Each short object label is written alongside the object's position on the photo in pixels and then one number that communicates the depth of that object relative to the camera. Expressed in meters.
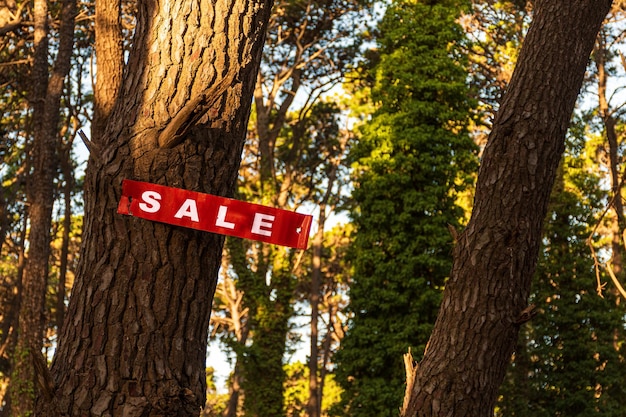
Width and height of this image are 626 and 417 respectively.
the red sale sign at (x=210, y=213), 3.37
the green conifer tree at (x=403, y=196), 19.52
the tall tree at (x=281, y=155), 21.28
